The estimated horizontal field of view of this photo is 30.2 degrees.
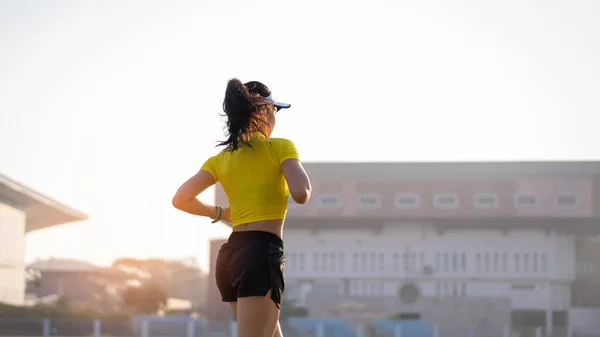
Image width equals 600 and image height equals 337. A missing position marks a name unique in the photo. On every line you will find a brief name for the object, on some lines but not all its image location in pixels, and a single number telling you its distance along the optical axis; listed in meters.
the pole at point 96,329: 47.94
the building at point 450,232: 77.88
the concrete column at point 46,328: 47.56
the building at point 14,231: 54.38
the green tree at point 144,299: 76.69
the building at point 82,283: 87.75
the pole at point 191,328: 46.09
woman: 3.72
